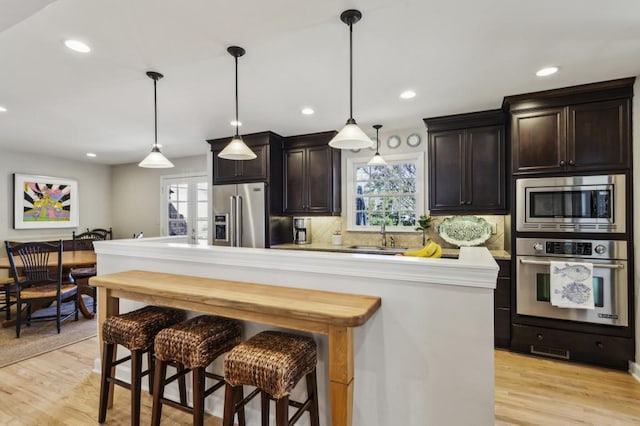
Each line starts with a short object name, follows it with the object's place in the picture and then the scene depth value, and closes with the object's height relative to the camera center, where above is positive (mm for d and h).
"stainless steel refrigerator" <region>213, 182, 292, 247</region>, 4332 -69
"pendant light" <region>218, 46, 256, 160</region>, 2393 +489
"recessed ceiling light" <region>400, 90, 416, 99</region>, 2938 +1139
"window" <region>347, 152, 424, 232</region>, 4215 +286
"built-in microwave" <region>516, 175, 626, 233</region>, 2719 +82
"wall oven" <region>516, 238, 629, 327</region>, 2701 -582
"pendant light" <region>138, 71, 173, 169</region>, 2729 +475
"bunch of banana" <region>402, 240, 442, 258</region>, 2016 -251
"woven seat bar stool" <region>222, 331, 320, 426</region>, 1405 -733
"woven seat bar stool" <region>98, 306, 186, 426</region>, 1878 -771
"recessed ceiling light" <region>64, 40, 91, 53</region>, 2041 +1127
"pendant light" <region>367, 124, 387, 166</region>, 3705 +622
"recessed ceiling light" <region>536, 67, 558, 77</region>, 2480 +1140
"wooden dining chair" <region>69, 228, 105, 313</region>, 4295 -619
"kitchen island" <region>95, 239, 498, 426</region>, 1442 -594
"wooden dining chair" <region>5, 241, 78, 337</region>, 3559 -747
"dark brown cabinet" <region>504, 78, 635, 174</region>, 2713 +775
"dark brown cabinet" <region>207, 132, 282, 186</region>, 4371 +726
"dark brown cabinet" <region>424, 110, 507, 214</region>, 3436 +567
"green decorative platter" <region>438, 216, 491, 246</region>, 3686 -206
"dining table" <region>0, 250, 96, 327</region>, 3799 -596
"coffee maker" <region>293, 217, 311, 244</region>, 4715 -245
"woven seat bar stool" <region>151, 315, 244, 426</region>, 1671 -755
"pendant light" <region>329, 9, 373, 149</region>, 1761 +512
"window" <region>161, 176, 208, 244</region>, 6051 +144
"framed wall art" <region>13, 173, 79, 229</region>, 5461 +240
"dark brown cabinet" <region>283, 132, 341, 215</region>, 4379 +552
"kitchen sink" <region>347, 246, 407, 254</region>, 3826 -453
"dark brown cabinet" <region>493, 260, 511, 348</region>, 3113 -902
